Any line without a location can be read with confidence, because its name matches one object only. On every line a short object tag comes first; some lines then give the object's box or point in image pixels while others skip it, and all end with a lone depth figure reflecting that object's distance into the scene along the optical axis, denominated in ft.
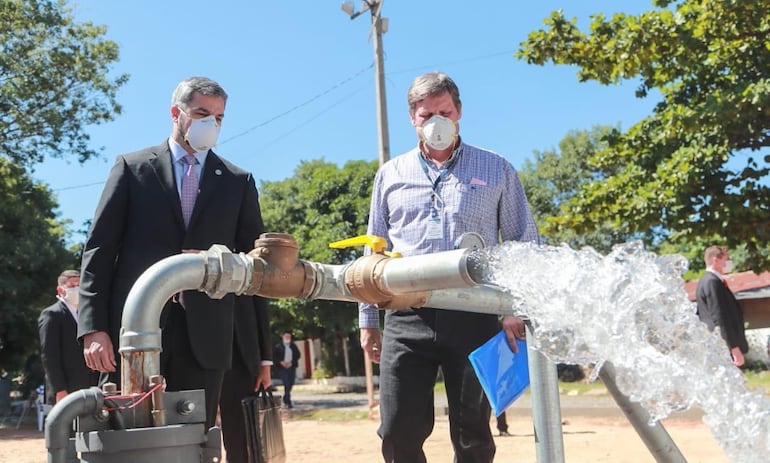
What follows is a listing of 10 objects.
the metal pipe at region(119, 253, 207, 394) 6.10
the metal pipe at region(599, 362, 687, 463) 5.58
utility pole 48.62
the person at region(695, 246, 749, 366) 28.60
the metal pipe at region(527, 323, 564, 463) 5.82
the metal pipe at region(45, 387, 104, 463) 5.86
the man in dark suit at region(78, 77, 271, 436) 10.51
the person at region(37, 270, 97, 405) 23.32
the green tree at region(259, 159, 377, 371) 89.56
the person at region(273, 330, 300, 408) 67.05
